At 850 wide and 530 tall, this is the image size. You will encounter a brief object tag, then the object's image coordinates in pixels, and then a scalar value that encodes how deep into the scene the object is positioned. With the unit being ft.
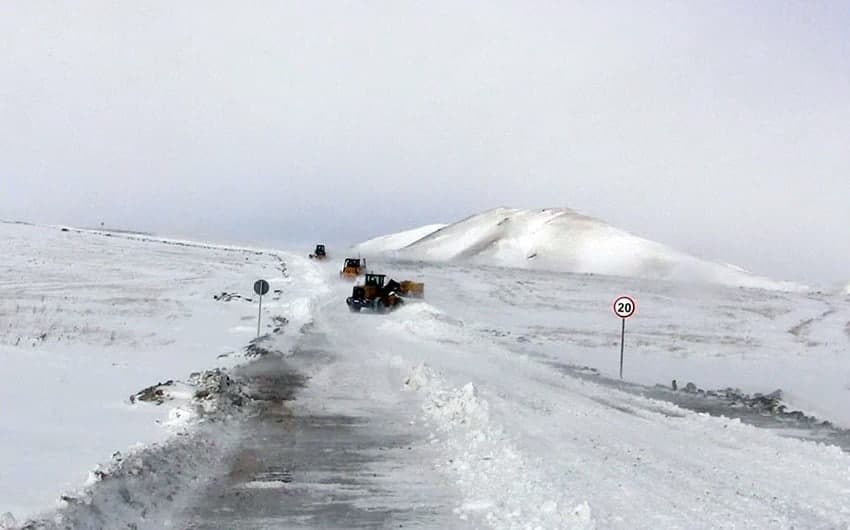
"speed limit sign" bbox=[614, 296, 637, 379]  78.79
